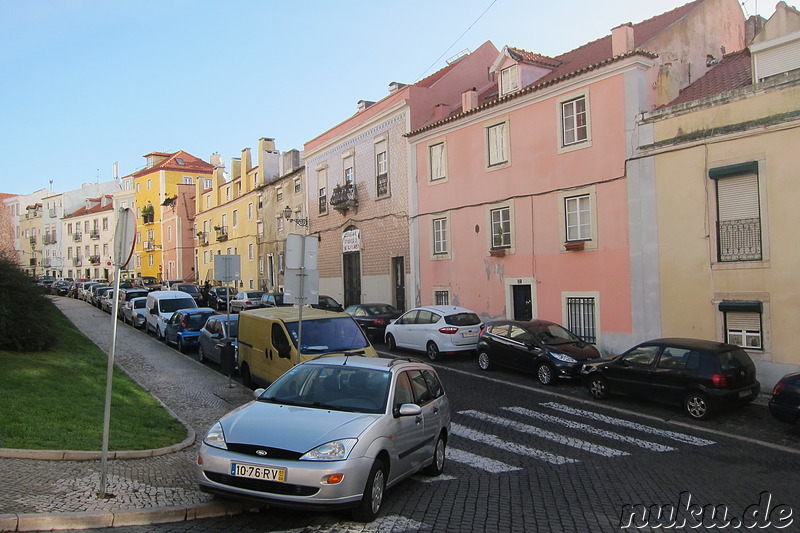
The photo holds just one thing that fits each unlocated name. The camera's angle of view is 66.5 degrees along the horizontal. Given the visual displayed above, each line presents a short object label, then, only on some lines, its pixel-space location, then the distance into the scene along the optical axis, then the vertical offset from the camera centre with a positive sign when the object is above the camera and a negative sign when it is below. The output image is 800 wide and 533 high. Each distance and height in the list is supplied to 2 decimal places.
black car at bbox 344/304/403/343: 22.36 -1.66
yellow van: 11.95 -1.34
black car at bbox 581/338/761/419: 11.07 -2.12
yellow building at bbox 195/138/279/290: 44.06 +5.08
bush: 12.93 -0.72
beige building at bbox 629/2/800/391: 13.35 +1.36
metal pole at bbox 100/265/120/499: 5.97 -1.17
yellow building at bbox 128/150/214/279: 66.06 +9.47
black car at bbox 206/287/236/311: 36.22 -1.32
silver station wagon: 5.43 -1.60
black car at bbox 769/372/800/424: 9.73 -2.25
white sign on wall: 30.28 +1.63
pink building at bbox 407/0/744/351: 16.86 +2.81
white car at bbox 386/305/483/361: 17.86 -1.79
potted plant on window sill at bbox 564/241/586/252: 17.97 +0.62
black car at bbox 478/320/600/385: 14.29 -2.01
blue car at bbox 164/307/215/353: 19.59 -1.63
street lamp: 34.66 +3.02
